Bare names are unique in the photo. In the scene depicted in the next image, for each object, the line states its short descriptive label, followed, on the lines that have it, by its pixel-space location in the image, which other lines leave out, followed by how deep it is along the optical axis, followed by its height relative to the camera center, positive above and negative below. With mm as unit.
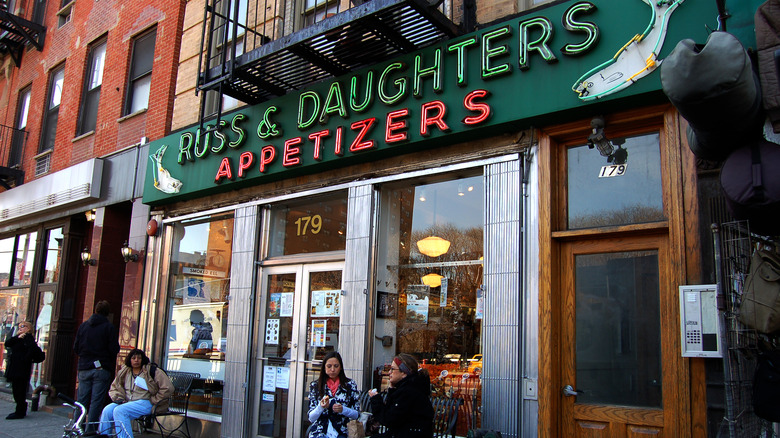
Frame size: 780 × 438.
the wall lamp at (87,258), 11484 +1053
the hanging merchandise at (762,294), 3945 +293
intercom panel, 4777 +130
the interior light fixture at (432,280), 7039 +546
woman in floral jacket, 5996 -717
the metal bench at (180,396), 9180 -1156
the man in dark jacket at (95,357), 8992 -593
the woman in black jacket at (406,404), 5340 -663
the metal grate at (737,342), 4297 -19
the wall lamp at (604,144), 5723 +1778
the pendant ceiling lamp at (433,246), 7112 +946
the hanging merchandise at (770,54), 3785 +1792
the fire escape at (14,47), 15430 +6980
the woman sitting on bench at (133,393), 7367 -927
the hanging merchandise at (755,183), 3725 +952
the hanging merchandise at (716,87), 3510 +1431
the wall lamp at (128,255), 10656 +1059
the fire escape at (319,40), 6625 +3246
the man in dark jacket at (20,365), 10703 -896
